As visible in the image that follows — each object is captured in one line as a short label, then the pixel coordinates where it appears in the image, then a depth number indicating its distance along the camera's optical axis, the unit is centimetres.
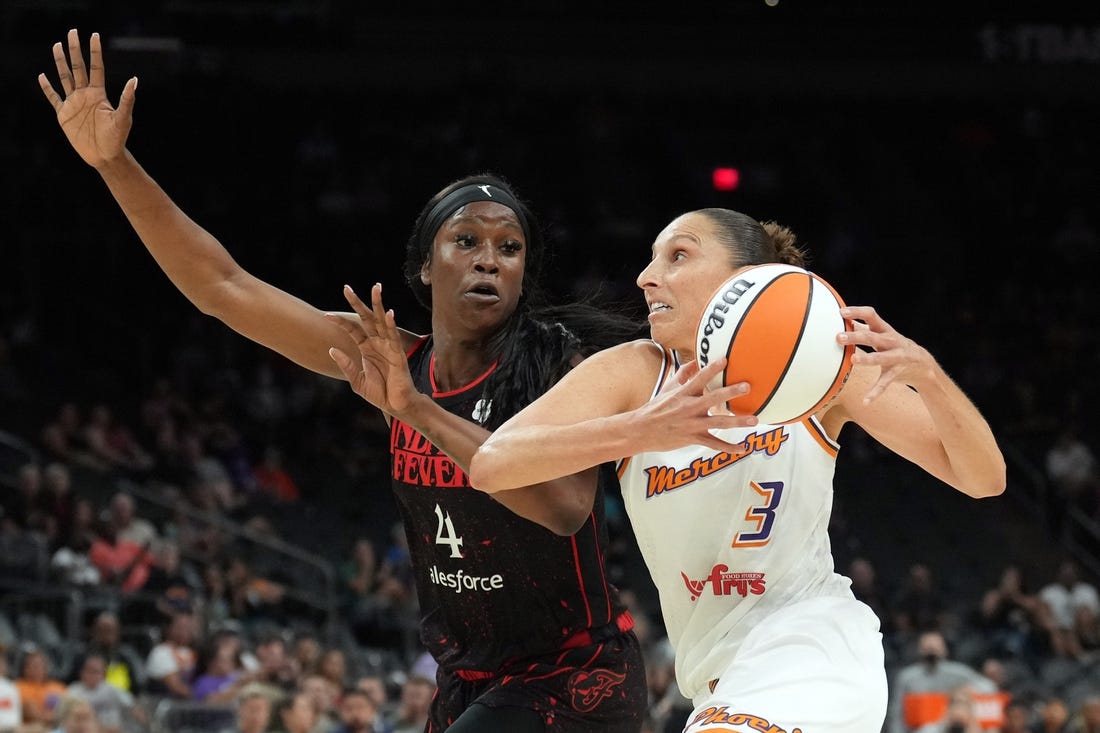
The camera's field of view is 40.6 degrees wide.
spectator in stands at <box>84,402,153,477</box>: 1505
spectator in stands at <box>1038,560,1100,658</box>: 1380
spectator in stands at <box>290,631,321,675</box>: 1130
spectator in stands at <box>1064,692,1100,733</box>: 1167
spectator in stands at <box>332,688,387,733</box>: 1008
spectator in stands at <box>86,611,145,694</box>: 1086
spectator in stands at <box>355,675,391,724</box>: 1059
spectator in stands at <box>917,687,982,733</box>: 1107
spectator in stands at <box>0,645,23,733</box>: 991
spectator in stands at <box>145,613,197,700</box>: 1088
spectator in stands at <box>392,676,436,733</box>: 1042
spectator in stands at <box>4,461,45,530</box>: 1286
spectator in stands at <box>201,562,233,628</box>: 1225
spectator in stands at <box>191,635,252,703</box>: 1070
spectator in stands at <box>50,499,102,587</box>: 1242
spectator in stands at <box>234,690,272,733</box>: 970
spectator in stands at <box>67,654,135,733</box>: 1009
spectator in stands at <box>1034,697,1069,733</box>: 1178
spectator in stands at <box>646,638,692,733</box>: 1100
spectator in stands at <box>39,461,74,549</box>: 1285
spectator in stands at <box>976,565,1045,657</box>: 1377
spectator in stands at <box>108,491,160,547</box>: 1291
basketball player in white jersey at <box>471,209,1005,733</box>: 361
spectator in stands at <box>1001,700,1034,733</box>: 1150
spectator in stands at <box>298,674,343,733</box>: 1006
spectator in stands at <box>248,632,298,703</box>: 1070
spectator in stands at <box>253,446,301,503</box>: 1589
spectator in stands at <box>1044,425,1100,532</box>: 1769
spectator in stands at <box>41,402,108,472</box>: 1484
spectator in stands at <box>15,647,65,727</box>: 1011
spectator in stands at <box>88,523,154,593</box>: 1243
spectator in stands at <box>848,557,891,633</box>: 1444
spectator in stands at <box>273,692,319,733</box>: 971
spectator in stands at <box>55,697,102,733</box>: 934
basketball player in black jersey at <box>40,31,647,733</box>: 428
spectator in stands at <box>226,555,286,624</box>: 1270
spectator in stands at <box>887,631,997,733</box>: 1190
